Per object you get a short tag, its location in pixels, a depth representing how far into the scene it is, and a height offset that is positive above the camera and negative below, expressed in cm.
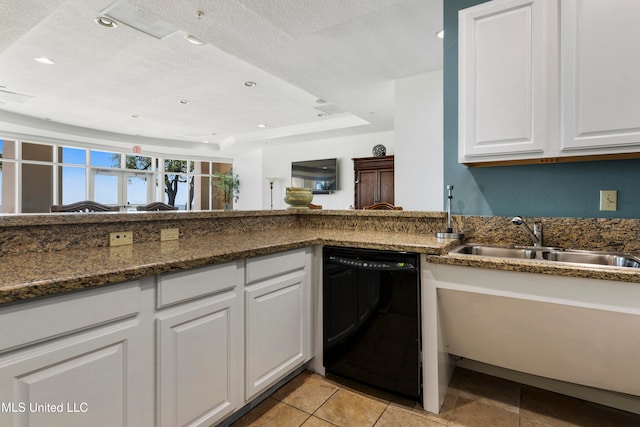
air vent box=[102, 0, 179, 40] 266 +171
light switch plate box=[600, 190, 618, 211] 172 +7
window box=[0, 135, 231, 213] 682 +87
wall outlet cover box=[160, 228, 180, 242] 181 -12
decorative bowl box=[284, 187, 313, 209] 282 +14
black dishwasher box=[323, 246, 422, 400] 167 -58
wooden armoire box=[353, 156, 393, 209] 557 +57
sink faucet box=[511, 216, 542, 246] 181 -11
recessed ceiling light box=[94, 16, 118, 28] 282 +171
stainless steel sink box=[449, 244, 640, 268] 158 -22
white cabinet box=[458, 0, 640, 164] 149 +67
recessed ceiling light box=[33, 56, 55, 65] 361 +174
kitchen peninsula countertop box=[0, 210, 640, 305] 101 -16
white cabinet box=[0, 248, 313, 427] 88 -48
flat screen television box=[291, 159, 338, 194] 714 +88
